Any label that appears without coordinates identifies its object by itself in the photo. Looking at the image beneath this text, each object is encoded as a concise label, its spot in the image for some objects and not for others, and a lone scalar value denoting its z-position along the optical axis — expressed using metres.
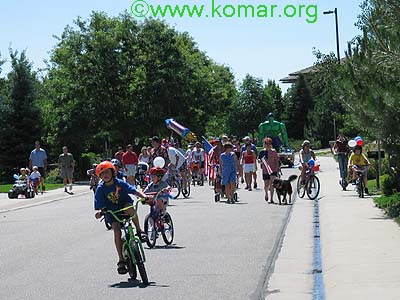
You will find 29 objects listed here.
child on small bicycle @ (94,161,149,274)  10.42
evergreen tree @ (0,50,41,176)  47.66
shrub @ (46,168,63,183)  42.72
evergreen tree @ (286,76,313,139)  95.12
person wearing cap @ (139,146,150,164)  30.06
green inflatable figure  46.84
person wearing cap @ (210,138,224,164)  26.12
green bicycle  10.05
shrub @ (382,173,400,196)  19.97
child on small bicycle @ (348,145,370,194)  23.00
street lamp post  47.41
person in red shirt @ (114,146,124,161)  30.25
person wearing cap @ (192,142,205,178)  31.06
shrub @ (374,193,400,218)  16.94
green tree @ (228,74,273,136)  94.44
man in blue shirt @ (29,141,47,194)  29.70
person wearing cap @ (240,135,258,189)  28.28
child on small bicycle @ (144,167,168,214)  13.80
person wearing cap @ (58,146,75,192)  30.11
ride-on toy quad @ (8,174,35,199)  27.66
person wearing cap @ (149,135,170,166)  22.11
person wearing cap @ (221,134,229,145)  27.70
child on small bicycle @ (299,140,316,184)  23.45
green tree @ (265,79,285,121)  104.88
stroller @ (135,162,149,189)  28.68
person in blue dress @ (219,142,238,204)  22.34
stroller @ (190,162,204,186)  31.39
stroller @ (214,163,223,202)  23.34
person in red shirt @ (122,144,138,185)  27.73
